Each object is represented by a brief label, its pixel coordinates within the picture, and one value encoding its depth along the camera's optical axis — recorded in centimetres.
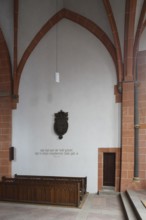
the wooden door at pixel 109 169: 736
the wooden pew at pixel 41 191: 592
